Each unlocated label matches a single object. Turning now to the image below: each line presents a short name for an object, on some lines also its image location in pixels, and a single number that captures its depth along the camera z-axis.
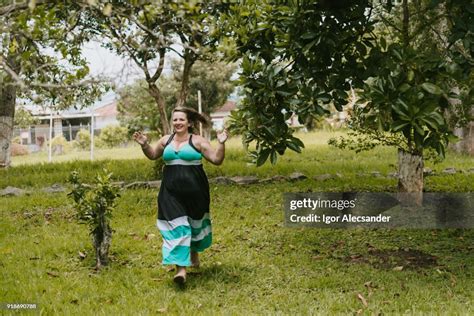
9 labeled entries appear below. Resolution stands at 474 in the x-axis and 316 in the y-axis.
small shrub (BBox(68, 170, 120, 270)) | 5.77
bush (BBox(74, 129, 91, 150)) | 28.12
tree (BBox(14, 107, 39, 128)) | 26.79
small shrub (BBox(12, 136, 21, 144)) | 30.85
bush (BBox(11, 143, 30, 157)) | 28.28
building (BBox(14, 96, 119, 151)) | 28.59
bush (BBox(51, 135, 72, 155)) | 26.92
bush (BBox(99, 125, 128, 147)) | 30.45
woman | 5.26
